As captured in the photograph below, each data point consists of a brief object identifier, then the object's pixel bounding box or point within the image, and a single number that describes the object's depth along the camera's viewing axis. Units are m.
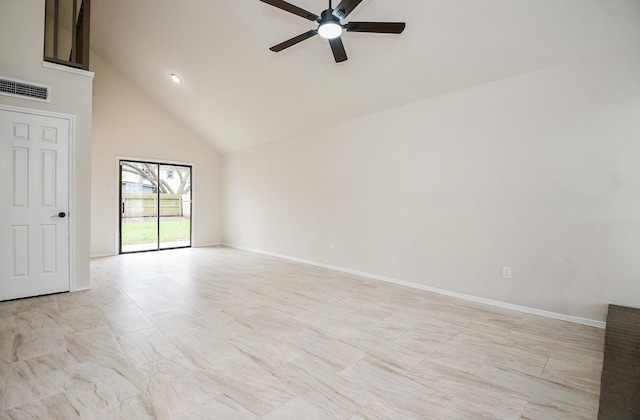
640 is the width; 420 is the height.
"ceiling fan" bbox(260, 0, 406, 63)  2.42
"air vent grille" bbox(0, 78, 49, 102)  3.28
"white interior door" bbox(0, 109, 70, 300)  3.33
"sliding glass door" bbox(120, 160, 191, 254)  6.62
